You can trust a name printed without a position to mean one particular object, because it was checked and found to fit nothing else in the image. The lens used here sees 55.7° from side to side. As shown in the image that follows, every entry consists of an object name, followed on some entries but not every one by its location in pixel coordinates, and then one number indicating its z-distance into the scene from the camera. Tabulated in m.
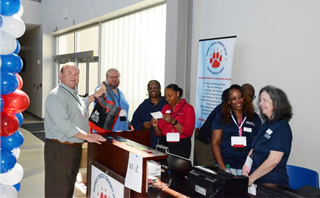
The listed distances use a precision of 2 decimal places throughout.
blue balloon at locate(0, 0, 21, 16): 2.12
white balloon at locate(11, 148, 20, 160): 2.28
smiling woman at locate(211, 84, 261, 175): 2.69
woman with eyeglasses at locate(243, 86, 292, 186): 2.16
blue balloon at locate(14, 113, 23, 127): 2.48
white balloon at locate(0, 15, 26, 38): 2.17
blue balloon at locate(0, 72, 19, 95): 2.08
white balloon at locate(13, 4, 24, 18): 2.36
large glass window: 5.18
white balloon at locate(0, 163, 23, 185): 2.15
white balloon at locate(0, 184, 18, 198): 2.10
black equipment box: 1.76
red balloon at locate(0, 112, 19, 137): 2.10
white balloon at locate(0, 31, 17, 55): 2.08
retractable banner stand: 3.72
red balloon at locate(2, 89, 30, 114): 2.16
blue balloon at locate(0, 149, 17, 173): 2.09
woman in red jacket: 3.23
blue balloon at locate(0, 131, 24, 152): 2.17
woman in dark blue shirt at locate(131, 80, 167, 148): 3.72
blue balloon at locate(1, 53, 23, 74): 2.13
